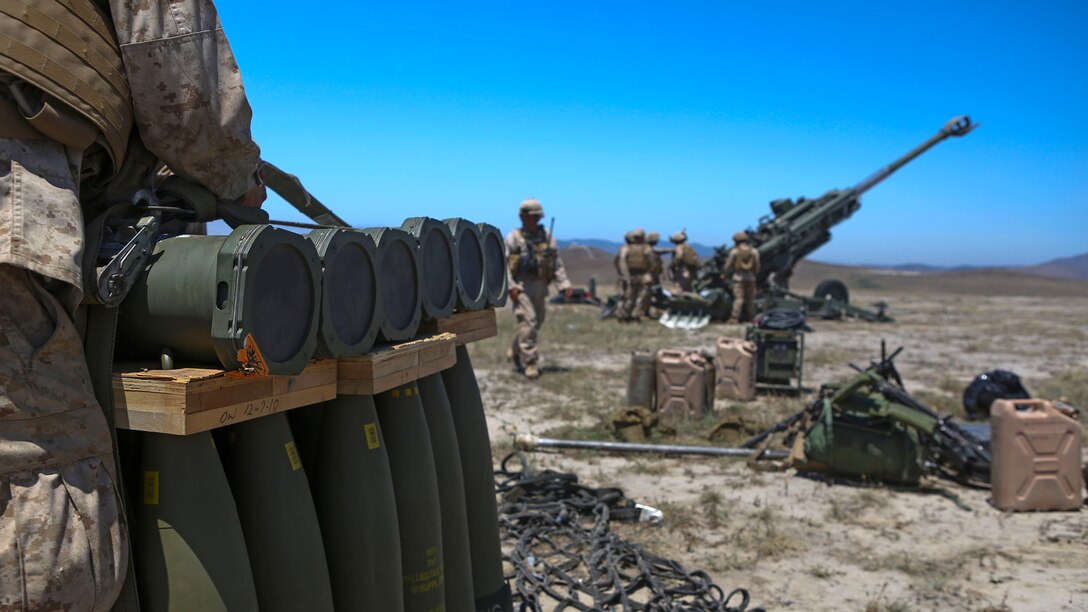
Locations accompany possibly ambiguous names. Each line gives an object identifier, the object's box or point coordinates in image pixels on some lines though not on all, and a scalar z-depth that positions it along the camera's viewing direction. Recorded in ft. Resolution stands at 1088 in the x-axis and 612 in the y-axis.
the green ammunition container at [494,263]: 10.40
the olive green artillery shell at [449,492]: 8.97
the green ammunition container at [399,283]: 7.83
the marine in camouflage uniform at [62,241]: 5.21
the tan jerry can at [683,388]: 23.56
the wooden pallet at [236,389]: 5.72
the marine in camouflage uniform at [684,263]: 57.82
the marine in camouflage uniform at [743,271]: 50.90
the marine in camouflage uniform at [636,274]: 51.72
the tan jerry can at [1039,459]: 16.29
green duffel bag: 17.69
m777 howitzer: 54.34
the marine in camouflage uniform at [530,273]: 30.27
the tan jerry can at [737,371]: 27.02
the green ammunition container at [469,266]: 9.71
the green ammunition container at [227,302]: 5.73
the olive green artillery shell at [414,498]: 8.13
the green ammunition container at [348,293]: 6.81
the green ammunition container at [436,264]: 8.79
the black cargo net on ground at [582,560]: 12.08
